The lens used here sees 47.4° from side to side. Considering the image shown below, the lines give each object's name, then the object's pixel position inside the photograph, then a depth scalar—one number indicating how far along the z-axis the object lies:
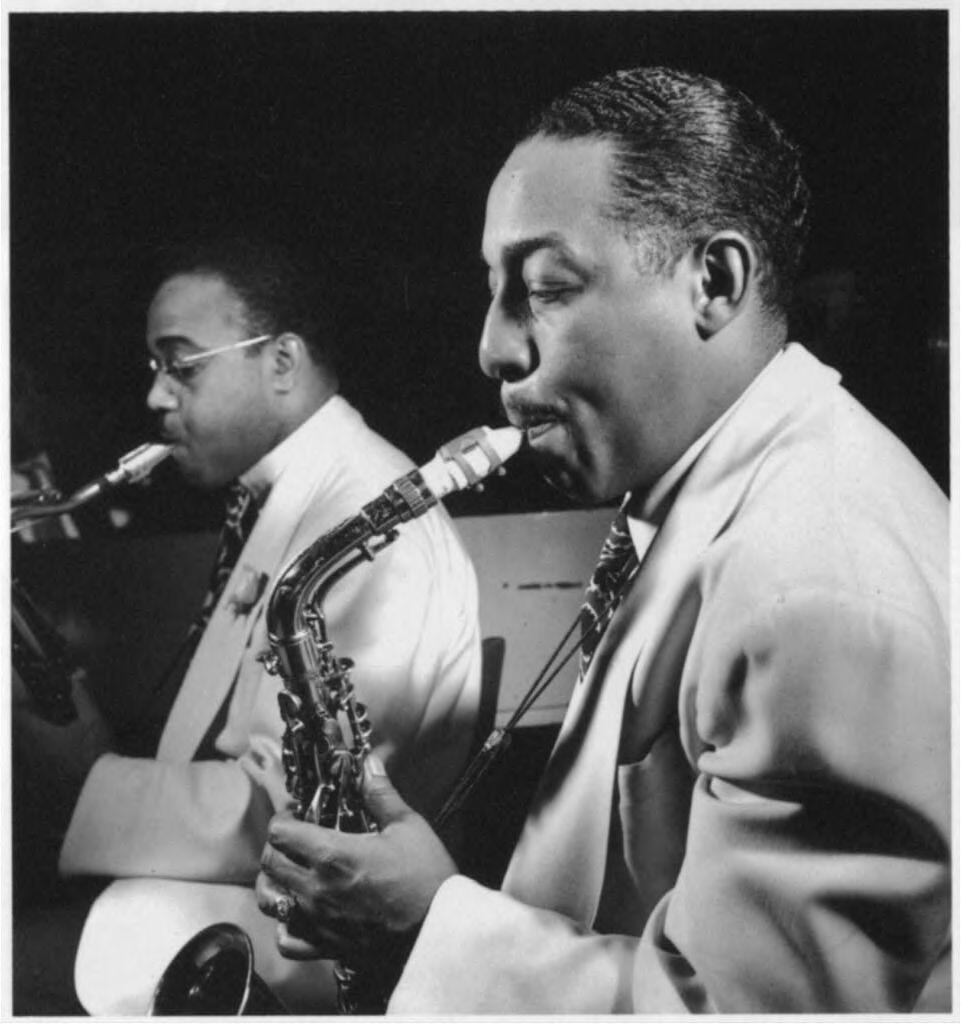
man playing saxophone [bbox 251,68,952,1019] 1.48
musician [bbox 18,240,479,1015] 1.89
